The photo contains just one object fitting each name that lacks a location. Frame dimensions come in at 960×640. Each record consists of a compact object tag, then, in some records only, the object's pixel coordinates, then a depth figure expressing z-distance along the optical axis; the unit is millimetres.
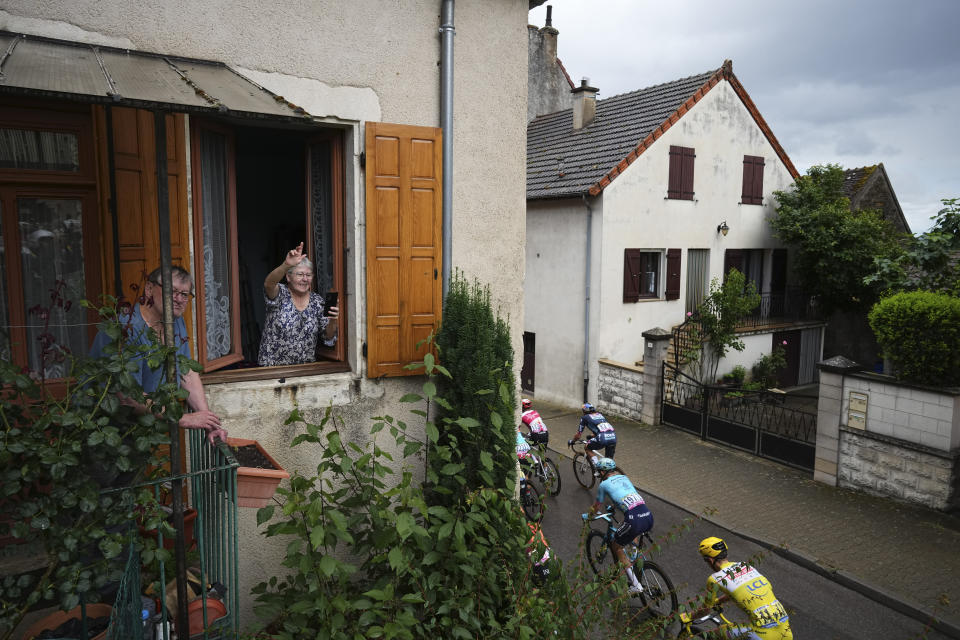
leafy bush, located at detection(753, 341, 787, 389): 16312
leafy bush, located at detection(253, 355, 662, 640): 3410
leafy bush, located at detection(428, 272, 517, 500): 4855
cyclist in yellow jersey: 4879
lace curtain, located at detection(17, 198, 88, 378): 3979
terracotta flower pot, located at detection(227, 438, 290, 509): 3660
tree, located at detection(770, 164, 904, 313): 16016
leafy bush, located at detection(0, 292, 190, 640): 2602
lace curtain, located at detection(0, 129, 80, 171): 3834
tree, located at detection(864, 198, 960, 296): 12859
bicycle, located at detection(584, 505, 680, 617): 6020
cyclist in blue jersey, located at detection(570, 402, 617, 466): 8883
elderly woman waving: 4953
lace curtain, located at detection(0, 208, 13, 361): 3834
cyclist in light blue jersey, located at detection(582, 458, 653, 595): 6367
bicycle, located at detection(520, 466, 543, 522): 8227
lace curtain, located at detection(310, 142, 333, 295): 5199
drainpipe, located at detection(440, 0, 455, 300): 5023
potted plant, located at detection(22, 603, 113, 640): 3178
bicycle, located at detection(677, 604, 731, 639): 4262
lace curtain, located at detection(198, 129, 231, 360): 4660
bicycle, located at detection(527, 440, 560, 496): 9133
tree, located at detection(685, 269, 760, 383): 15070
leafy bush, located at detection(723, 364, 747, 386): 15586
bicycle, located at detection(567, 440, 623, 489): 9904
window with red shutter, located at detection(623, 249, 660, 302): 14484
